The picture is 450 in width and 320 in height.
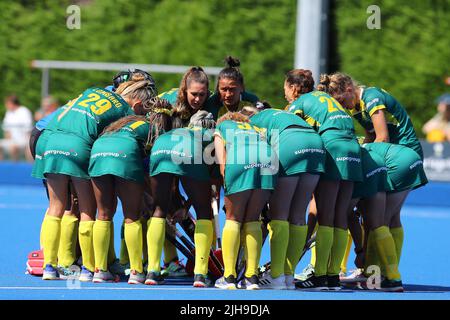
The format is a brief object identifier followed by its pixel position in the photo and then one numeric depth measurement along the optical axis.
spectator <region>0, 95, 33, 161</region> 19.36
